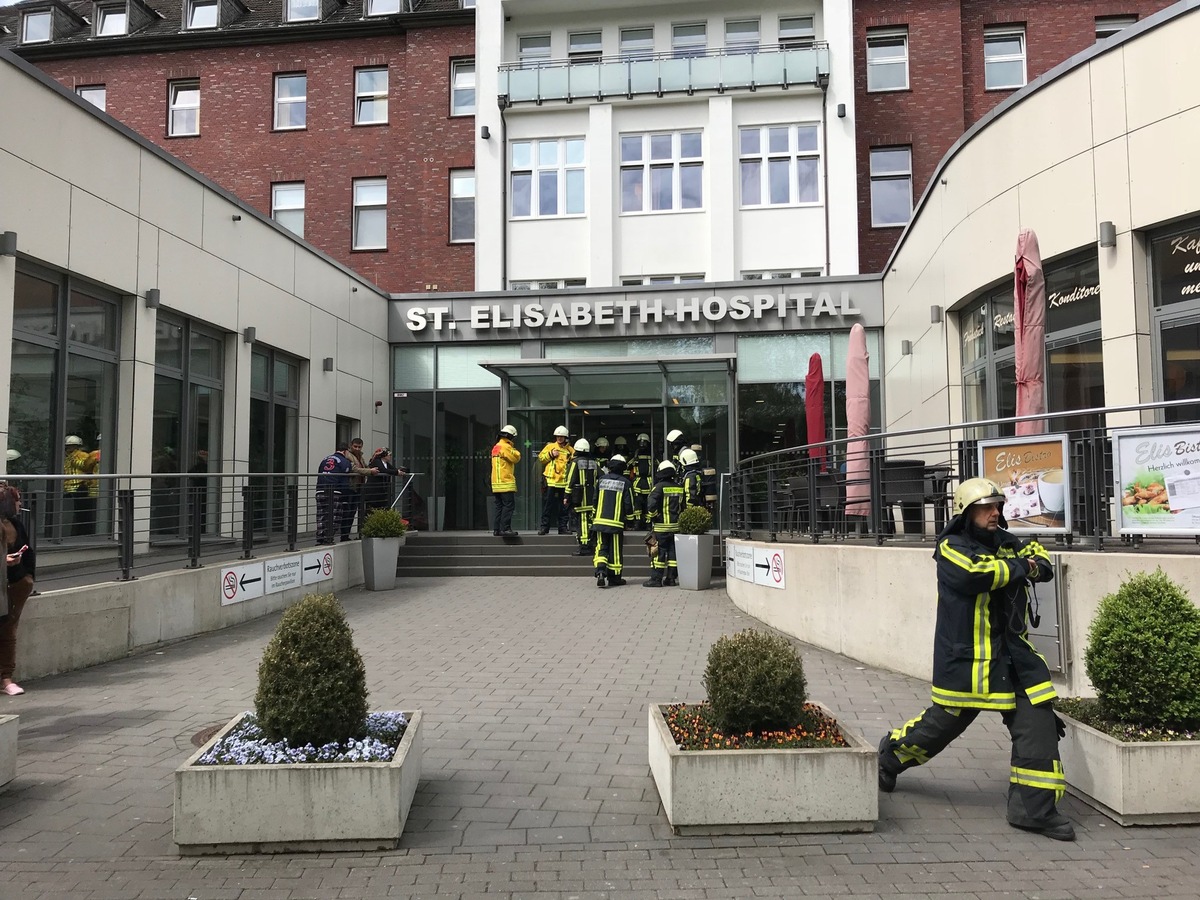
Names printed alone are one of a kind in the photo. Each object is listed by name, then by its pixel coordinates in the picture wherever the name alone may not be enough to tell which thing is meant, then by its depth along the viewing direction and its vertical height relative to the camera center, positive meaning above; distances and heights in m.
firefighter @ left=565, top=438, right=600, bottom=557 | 15.05 +0.09
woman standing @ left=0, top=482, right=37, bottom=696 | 7.29 -0.61
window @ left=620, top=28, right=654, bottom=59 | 23.61 +11.73
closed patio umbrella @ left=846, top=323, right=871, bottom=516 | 9.22 +0.91
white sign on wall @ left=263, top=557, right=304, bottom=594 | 11.78 -1.01
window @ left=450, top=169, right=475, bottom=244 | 24.14 +7.71
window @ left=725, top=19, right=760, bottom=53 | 23.39 +11.81
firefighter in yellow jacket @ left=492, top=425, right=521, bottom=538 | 16.47 +0.30
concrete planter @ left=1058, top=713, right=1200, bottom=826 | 4.53 -1.43
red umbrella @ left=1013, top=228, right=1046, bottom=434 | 8.00 +1.48
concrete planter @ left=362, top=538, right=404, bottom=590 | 13.97 -1.00
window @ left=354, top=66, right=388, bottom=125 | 25.19 +11.01
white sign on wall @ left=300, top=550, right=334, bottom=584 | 12.78 -1.01
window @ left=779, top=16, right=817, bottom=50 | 23.20 +11.80
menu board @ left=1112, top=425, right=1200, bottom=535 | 5.89 +0.09
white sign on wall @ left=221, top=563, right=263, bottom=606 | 10.70 -1.05
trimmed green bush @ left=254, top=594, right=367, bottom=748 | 4.51 -0.93
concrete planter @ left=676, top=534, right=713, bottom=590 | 13.70 -0.96
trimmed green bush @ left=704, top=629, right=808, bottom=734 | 4.70 -0.99
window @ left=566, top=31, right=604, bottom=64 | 23.81 +11.67
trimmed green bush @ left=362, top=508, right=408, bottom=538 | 13.98 -0.44
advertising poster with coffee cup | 6.56 +0.11
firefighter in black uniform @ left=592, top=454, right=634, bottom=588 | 13.56 -0.36
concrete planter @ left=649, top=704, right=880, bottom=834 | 4.50 -1.45
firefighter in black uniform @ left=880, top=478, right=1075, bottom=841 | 4.50 -0.82
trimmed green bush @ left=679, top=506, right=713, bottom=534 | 13.59 -0.37
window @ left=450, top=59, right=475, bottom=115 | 24.42 +10.96
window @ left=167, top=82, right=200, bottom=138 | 25.80 +10.96
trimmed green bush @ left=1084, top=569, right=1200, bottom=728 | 4.59 -0.83
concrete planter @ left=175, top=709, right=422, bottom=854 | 4.30 -1.47
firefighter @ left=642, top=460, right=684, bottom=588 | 13.70 -0.36
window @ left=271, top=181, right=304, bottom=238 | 25.06 +8.01
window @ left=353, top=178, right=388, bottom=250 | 24.75 +7.65
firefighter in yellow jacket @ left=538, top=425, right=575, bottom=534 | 16.67 +0.37
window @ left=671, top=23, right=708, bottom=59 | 23.48 +11.74
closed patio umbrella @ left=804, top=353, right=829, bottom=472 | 13.21 +1.39
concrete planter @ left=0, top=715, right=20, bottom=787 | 5.08 -1.40
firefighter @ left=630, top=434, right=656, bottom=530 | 17.11 +0.44
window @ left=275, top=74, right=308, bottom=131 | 25.47 +11.00
